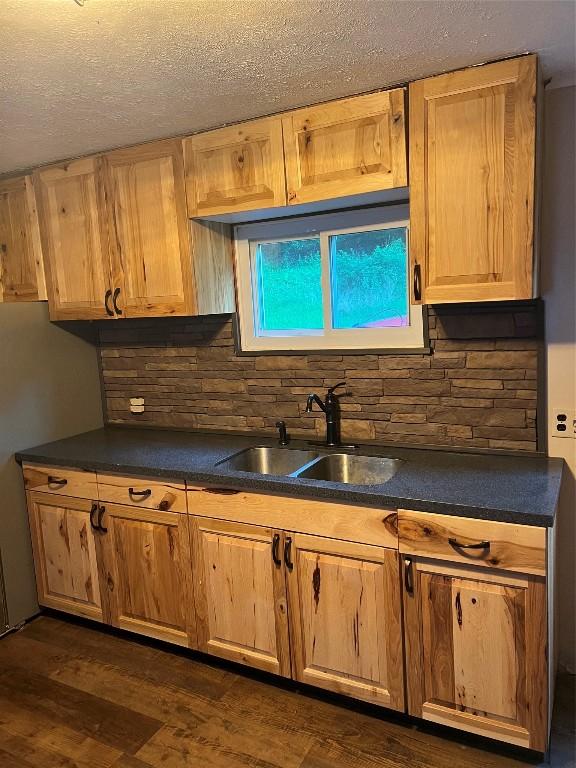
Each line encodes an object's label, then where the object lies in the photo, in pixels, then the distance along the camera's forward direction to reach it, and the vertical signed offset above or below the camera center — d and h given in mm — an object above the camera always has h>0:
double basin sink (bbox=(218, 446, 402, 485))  2396 -624
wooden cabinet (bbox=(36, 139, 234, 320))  2525 +388
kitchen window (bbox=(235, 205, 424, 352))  2506 +153
